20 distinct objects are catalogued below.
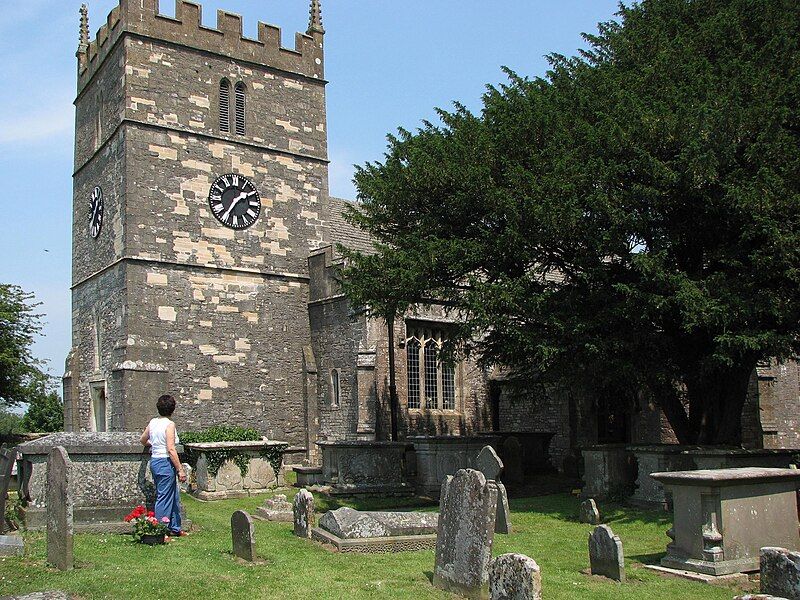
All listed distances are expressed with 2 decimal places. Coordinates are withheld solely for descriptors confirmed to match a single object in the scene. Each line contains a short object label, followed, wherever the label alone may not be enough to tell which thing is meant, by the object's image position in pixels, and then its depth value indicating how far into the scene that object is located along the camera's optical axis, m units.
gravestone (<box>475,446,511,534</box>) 13.76
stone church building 24.53
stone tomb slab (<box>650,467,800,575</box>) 9.90
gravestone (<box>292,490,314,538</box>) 12.11
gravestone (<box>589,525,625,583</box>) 9.58
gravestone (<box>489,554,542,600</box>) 7.13
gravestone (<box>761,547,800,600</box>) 7.39
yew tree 14.84
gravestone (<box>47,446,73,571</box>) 8.71
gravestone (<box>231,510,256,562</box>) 9.97
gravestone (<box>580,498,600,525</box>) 14.62
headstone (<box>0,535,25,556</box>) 9.14
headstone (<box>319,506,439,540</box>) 11.24
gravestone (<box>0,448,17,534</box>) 10.56
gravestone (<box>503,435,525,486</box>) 22.25
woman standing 10.66
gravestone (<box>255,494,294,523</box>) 14.30
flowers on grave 10.31
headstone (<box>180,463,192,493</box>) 18.00
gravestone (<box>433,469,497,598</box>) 8.37
